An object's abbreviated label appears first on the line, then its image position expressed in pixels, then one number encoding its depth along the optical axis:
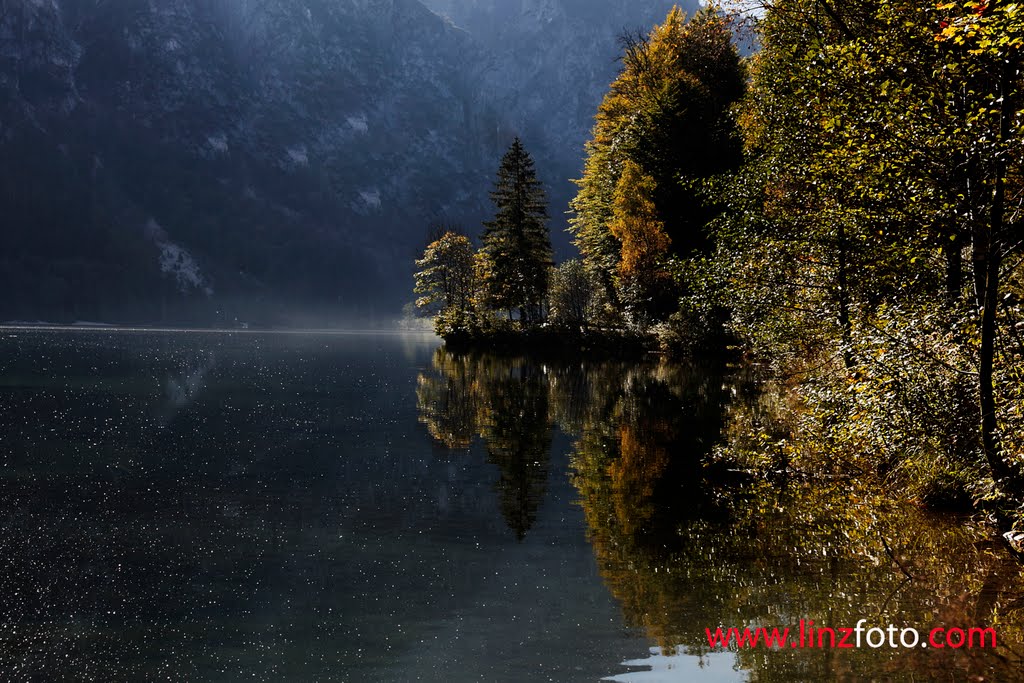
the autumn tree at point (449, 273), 90.17
